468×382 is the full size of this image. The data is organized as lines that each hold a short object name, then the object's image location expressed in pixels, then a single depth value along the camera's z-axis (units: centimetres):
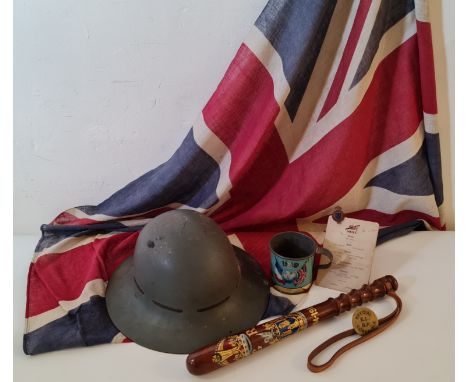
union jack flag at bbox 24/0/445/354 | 92
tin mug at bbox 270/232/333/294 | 88
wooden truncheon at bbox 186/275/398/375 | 73
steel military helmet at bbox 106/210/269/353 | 78
